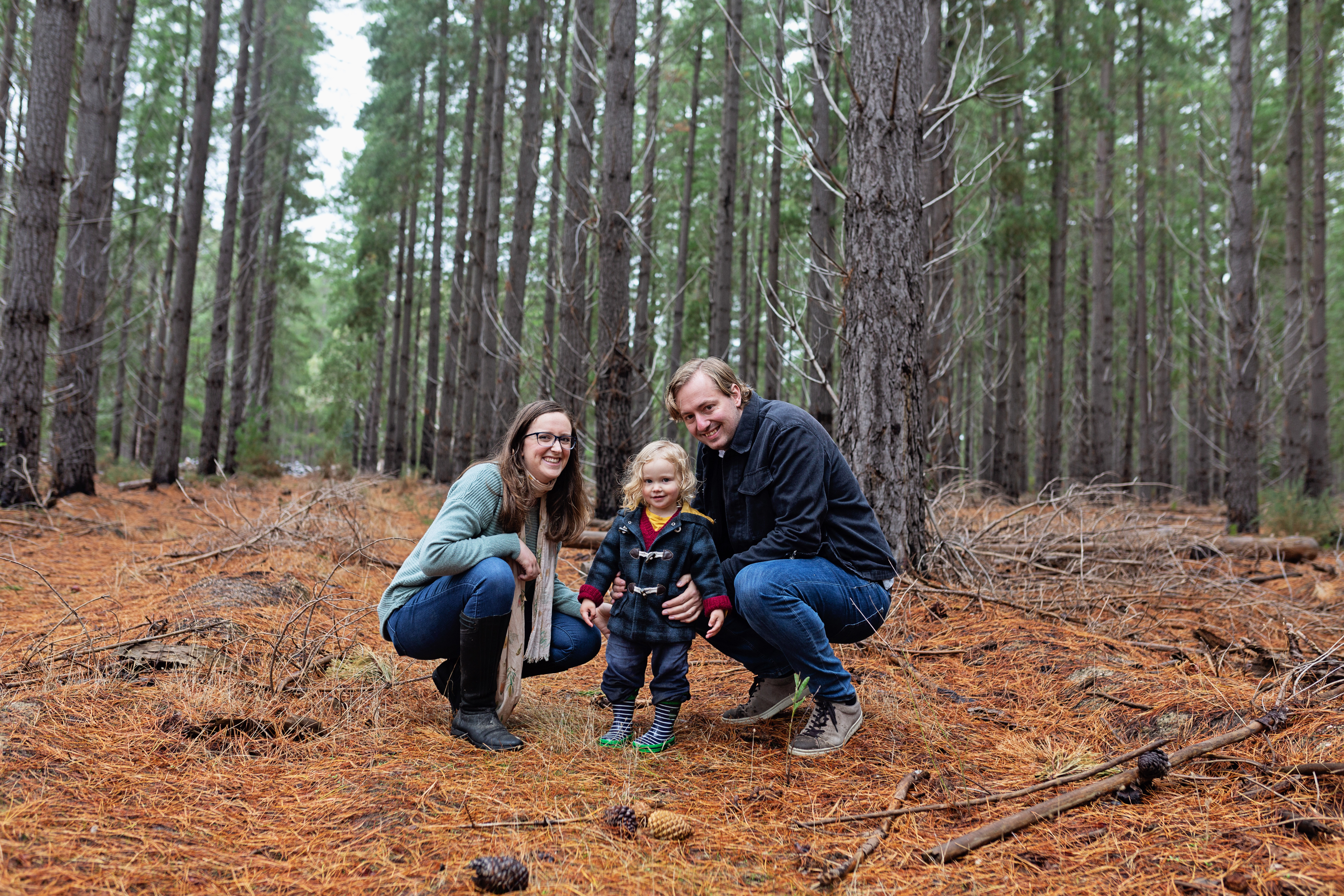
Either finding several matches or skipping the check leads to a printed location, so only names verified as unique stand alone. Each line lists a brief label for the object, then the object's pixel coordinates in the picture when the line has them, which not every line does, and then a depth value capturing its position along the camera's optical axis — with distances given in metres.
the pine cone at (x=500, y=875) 1.93
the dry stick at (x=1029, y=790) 2.40
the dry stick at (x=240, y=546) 5.76
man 3.08
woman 3.09
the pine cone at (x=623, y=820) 2.30
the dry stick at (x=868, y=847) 2.05
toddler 3.09
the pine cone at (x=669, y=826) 2.27
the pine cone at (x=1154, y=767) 2.47
